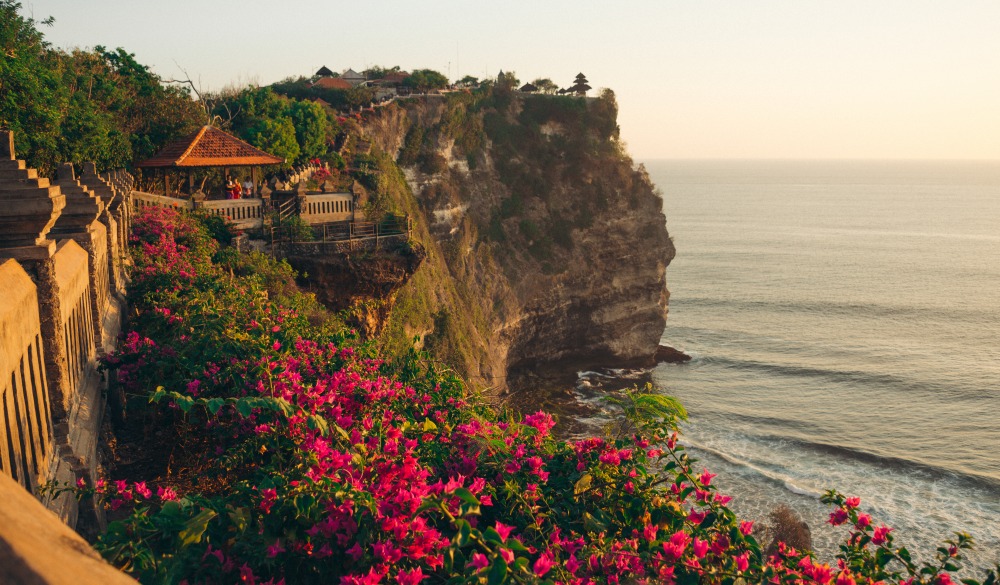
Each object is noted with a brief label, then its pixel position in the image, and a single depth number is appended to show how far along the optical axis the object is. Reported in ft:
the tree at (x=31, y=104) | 82.17
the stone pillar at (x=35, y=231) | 22.62
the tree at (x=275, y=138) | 125.18
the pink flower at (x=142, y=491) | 21.15
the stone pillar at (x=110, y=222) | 43.45
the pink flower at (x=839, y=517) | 19.94
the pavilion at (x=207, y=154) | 90.68
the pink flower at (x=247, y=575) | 16.43
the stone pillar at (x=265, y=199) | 92.38
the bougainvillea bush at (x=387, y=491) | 16.84
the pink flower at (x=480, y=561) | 14.73
